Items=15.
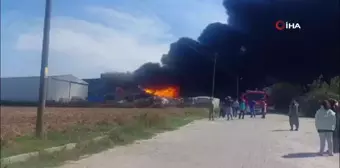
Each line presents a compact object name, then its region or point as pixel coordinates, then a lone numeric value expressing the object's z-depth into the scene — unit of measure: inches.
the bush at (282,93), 2026.3
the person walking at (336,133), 538.3
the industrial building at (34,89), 2930.6
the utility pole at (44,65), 586.9
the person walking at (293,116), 858.1
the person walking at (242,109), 1397.6
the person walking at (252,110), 1519.3
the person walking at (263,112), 1423.5
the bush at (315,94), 1556.3
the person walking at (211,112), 1293.8
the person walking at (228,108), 1337.4
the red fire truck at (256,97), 1763.3
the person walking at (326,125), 510.9
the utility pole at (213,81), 1834.4
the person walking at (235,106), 1423.5
